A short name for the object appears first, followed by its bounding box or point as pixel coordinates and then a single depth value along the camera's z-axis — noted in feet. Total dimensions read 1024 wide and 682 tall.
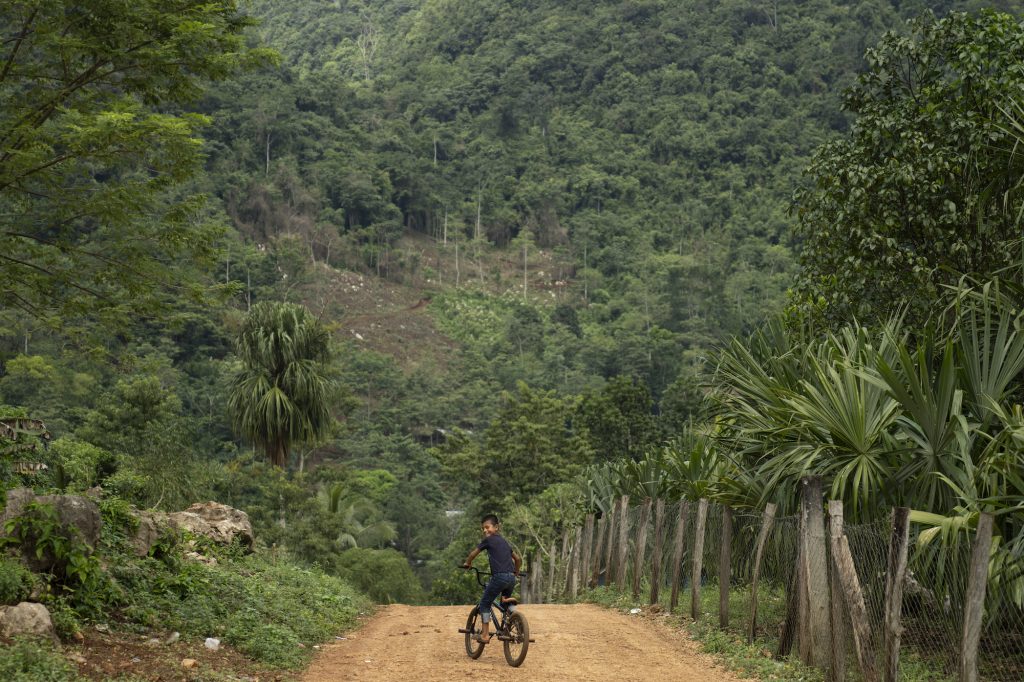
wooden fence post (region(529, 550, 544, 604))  99.50
